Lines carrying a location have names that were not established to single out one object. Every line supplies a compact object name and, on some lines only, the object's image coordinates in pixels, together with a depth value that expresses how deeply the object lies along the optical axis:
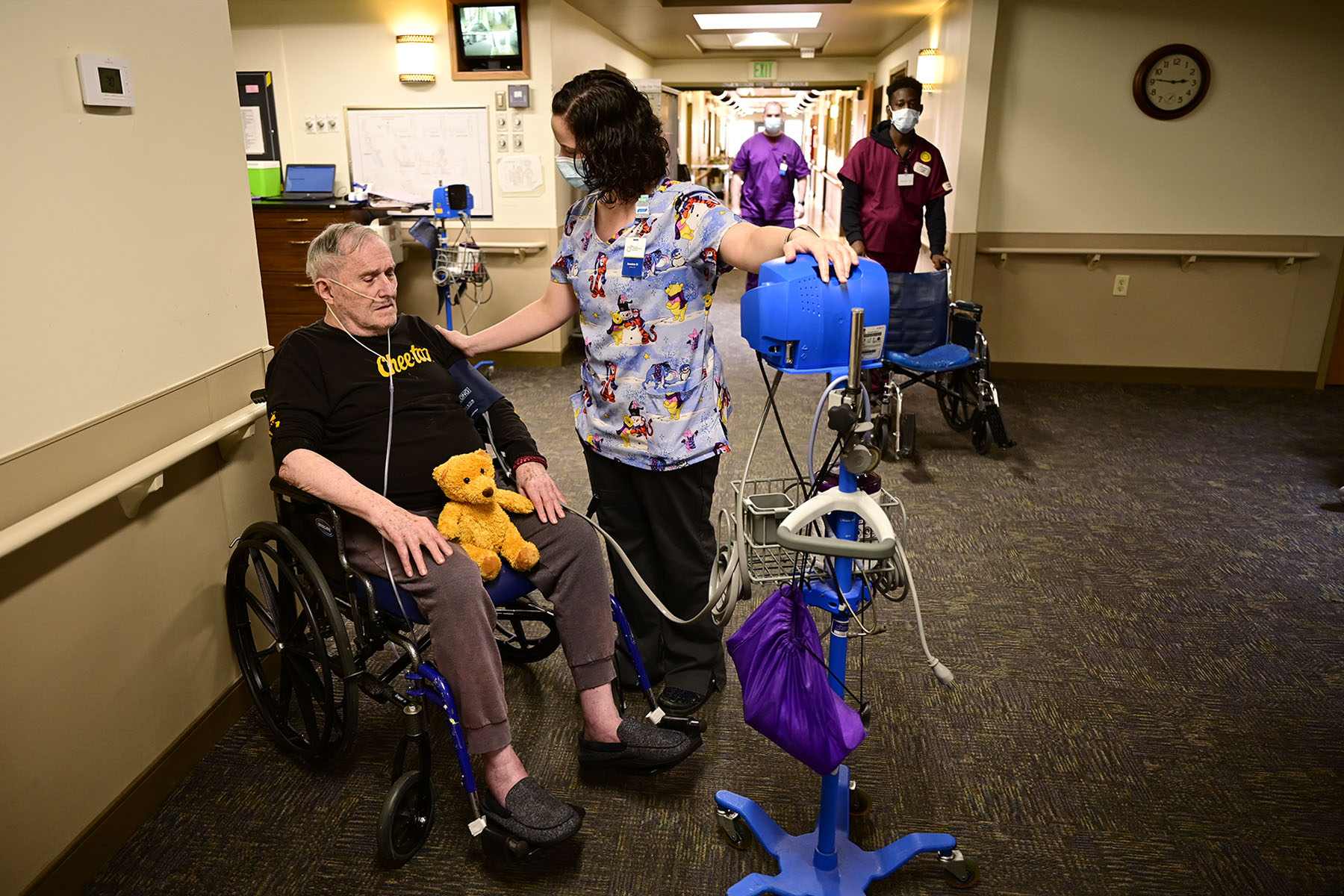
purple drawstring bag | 1.44
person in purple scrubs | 6.37
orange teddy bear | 1.82
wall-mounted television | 4.86
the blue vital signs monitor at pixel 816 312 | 1.40
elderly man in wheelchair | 1.70
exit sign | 9.01
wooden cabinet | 4.79
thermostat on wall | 1.62
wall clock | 4.73
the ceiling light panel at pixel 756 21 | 6.00
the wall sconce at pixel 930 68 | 5.56
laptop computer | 5.11
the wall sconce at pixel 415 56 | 4.88
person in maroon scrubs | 4.34
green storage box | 5.11
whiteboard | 5.11
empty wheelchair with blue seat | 3.86
